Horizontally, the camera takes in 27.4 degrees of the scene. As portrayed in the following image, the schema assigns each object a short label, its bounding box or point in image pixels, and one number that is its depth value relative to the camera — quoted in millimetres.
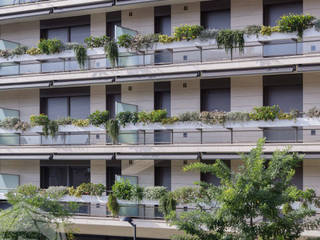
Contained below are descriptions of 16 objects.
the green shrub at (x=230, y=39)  24859
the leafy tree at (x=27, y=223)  14359
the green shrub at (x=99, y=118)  27000
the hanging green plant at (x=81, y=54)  27906
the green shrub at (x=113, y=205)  25812
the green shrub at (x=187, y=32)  25812
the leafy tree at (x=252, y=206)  15719
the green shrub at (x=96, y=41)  27719
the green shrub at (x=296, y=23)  23875
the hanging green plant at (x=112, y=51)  27047
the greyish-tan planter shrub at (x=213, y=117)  24828
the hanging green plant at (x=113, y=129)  26516
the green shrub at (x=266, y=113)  23984
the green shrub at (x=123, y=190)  25672
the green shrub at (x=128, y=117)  26373
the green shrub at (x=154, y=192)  25281
